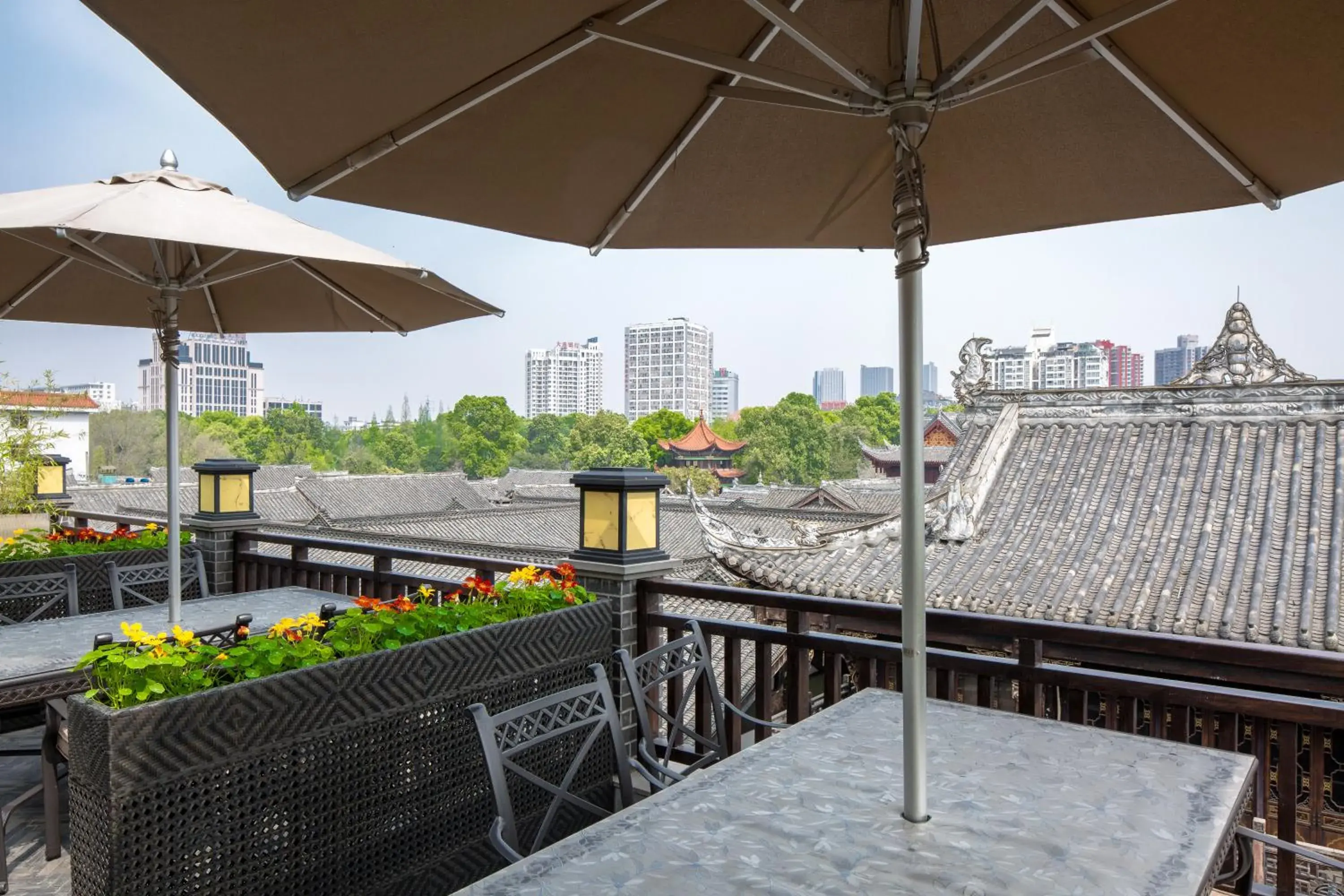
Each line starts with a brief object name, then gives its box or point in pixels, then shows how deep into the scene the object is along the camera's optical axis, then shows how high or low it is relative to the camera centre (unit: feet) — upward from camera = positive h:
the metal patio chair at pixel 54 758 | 8.14 -2.99
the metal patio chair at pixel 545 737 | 5.34 -2.02
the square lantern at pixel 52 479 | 25.16 -0.46
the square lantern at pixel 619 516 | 10.58 -0.75
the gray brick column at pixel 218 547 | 16.31 -1.69
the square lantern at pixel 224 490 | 16.35 -0.54
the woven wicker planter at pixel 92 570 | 12.67 -1.67
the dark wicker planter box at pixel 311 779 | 5.56 -2.45
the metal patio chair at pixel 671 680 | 7.05 -2.14
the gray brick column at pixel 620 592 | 10.46 -1.73
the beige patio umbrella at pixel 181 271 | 8.49 +2.56
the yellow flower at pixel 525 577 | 9.76 -1.40
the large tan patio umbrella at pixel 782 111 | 4.65 +2.39
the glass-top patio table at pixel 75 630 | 8.35 -2.16
